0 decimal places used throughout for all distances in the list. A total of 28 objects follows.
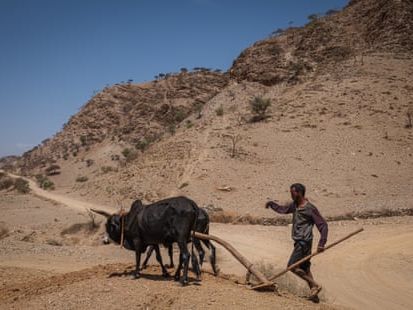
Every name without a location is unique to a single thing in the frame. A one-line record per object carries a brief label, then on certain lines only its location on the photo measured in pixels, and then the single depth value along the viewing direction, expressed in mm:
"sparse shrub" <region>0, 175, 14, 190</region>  45375
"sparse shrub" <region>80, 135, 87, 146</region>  62338
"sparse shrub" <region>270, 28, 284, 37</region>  56709
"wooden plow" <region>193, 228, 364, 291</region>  7469
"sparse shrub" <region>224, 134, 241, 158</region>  30727
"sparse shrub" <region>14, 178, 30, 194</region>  39781
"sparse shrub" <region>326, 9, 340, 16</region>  56681
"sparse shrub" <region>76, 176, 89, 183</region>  43475
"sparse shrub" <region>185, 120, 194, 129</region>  41122
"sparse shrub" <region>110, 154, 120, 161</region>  52597
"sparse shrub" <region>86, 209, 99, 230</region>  21047
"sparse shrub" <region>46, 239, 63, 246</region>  16725
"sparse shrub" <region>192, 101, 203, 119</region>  45016
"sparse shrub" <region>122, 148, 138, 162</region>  40653
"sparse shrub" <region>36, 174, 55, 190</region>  43531
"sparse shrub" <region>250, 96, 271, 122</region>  37250
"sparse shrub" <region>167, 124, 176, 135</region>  43222
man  7574
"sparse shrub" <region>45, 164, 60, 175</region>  55388
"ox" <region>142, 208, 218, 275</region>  9695
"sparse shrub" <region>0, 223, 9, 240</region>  19250
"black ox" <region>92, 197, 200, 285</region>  8195
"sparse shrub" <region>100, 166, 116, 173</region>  42469
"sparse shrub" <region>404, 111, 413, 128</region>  32250
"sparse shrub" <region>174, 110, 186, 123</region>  51797
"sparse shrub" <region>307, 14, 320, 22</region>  54872
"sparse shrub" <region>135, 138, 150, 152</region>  43975
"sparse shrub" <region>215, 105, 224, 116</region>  40812
